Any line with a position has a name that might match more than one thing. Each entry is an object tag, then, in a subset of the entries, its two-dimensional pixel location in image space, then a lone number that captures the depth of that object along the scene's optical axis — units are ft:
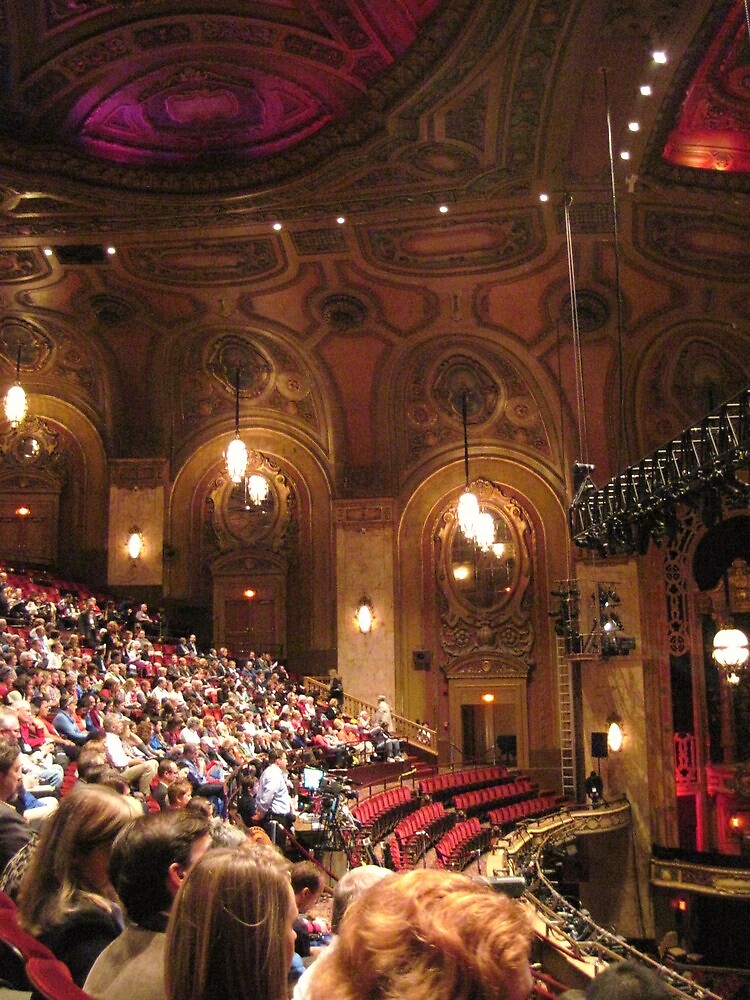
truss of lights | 30.37
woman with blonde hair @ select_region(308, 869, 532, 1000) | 4.31
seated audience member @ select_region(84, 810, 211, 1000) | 7.09
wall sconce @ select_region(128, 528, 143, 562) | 72.18
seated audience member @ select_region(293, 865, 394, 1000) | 10.30
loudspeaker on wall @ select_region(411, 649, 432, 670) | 70.69
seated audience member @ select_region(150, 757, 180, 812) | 24.91
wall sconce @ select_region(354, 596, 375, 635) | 70.69
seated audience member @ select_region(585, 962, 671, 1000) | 7.01
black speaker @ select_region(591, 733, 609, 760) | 64.95
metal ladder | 66.74
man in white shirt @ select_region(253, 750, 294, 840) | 31.91
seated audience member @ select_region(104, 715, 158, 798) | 27.89
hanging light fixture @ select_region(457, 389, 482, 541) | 60.34
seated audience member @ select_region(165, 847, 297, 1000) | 5.74
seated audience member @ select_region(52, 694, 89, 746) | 32.24
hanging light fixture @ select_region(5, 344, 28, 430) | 55.93
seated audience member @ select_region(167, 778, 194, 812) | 18.89
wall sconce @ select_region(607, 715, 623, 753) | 65.41
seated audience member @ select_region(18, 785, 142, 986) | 8.38
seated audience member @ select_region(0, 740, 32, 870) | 10.93
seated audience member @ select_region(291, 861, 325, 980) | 13.69
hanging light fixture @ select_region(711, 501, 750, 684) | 42.75
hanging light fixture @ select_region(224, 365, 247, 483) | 57.98
